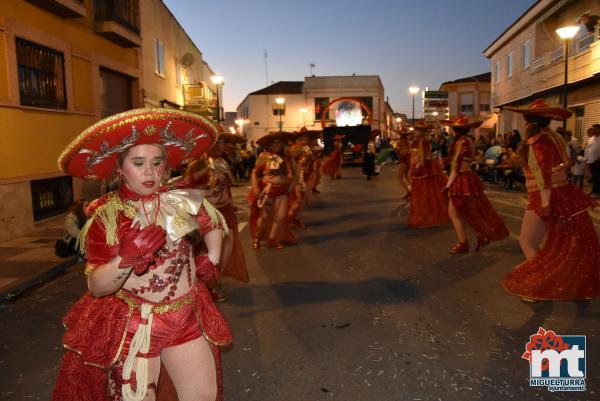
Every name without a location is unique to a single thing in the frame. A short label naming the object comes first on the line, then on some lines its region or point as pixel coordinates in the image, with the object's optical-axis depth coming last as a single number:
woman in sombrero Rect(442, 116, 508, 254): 7.71
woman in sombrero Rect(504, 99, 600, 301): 5.15
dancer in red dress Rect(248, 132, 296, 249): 8.29
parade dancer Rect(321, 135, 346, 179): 23.61
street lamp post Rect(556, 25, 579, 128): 14.59
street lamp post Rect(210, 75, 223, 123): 23.25
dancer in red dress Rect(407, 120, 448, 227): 10.03
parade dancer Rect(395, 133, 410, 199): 13.23
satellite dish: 25.76
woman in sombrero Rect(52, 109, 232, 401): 2.39
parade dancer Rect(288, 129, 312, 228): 10.48
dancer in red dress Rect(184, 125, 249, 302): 5.80
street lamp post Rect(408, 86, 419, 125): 36.72
